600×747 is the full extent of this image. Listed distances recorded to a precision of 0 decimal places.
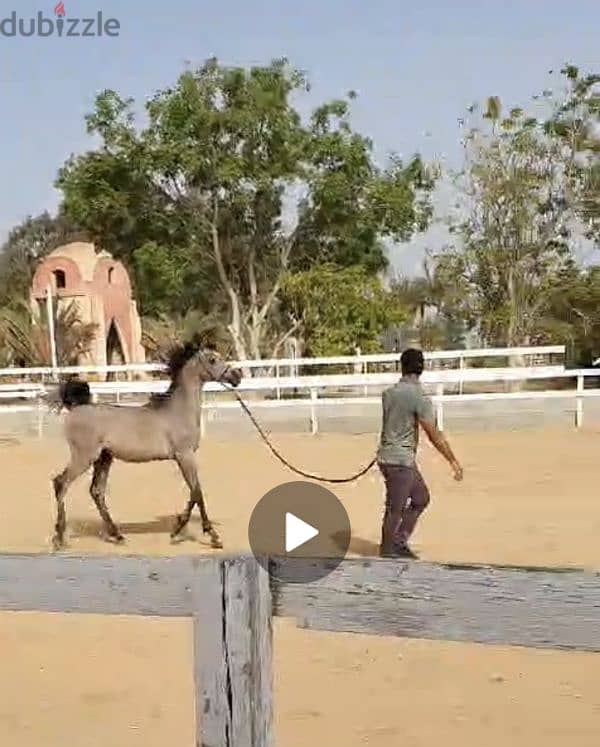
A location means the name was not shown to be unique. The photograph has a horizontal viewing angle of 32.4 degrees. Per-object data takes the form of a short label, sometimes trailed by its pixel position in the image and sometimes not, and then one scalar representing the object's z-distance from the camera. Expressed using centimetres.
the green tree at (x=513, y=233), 2716
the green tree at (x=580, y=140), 2716
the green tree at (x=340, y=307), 2506
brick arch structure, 3269
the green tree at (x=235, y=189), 2433
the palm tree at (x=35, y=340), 2831
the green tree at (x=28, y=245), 5372
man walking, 643
